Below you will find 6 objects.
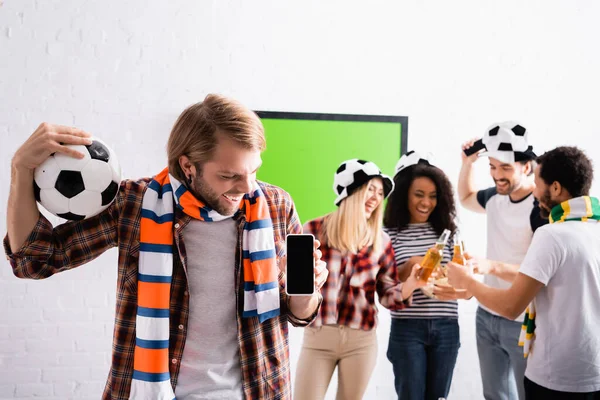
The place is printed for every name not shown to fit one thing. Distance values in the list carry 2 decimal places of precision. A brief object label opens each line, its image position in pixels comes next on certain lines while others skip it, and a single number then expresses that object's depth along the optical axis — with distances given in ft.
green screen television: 11.00
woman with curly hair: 8.36
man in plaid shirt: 4.58
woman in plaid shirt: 8.22
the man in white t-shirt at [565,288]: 6.37
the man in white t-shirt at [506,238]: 8.50
